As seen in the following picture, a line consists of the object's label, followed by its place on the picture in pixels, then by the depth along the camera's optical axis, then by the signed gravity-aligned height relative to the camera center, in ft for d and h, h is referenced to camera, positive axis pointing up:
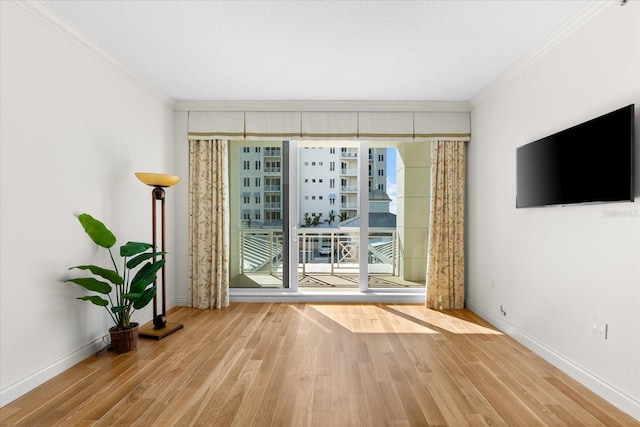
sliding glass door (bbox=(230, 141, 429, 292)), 15.72 -0.05
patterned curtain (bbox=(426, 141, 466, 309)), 14.66 -0.46
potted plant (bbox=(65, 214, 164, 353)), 8.95 -2.11
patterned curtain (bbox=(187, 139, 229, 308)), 14.73 -0.70
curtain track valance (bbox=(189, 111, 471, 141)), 14.78 +3.58
